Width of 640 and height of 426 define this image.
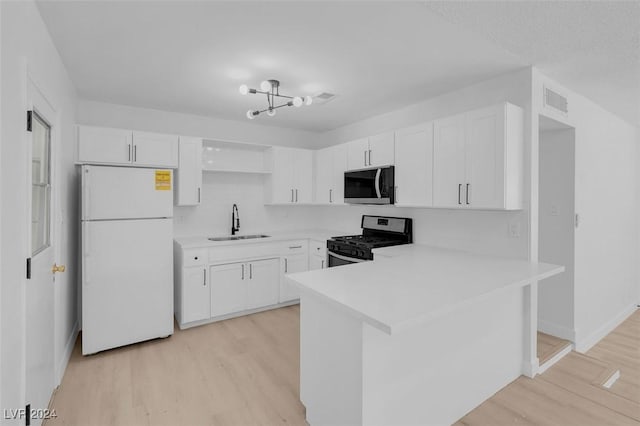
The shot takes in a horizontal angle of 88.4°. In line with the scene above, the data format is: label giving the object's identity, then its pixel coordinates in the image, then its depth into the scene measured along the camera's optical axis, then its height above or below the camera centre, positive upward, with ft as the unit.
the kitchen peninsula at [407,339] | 5.17 -2.43
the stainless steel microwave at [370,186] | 10.96 +0.85
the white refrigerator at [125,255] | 9.44 -1.42
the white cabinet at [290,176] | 14.32 +1.46
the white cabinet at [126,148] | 10.22 +2.01
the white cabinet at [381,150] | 11.07 +2.07
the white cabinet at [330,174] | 13.47 +1.55
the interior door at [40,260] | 5.65 -1.03
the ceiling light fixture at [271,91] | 8.53 +3.30
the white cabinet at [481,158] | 7.99 +1.34
